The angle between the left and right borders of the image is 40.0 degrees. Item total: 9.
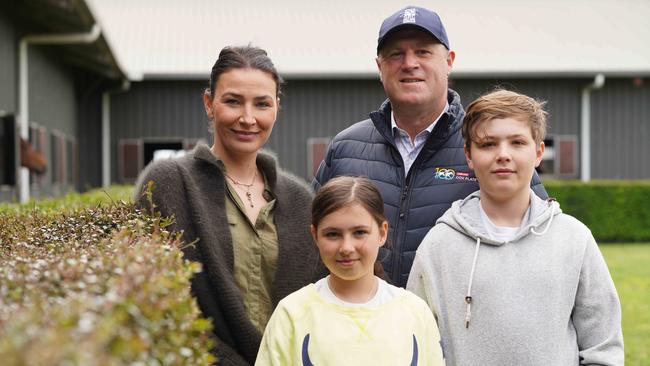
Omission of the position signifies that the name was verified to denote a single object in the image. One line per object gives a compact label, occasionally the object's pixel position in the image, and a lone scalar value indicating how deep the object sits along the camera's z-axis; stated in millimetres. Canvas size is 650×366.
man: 3861
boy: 3160
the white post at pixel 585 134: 21062
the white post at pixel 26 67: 13055
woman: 3176
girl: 2969
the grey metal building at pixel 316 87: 20000
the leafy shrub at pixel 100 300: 1484
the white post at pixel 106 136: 20203
